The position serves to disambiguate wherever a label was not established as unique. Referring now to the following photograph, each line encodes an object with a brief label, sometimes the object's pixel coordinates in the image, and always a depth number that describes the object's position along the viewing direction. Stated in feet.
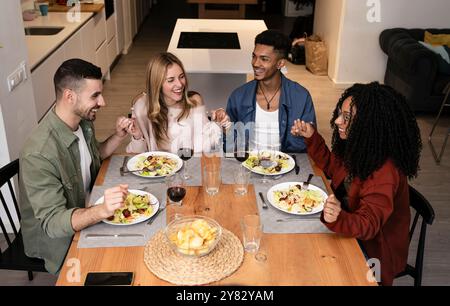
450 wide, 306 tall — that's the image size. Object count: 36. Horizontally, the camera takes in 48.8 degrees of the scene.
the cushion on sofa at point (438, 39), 17.78
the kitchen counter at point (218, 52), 12.10
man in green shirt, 6.21
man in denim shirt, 9.17
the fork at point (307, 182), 7.04
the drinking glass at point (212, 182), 7.04
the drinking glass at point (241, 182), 6.98
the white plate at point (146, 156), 7.63
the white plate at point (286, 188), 6.48
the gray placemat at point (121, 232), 5.85
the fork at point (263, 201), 6.66
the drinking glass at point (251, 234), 5.72
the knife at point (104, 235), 5.97
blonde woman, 8.59
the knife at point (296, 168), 7.66
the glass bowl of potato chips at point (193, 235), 5.56
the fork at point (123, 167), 7.55
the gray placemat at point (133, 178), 7.31
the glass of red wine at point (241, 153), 7.50
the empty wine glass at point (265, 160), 7.50
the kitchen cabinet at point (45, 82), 12.03
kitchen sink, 15.42
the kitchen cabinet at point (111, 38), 20.29
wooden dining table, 5.33
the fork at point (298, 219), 6.36
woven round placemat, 5.33
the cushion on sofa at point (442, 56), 16.12
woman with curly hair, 6.02
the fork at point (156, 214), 6.29
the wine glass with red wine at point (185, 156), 7.51
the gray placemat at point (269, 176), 7.44
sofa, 15.85
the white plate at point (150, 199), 6.24
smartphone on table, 5.20
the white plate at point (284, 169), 7.54
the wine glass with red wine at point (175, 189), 6.43
